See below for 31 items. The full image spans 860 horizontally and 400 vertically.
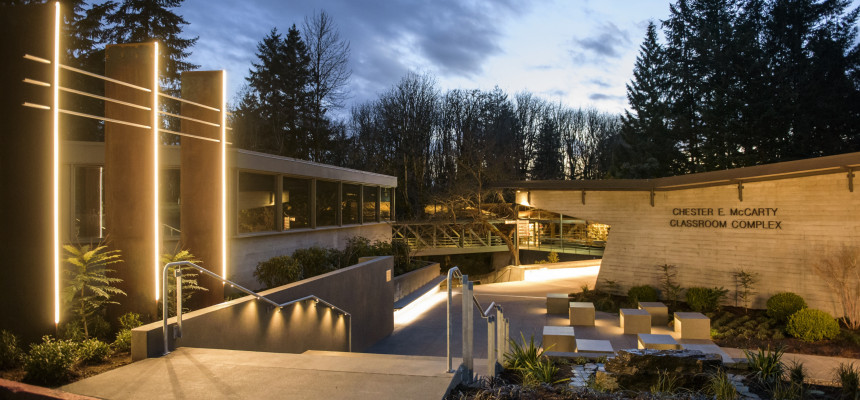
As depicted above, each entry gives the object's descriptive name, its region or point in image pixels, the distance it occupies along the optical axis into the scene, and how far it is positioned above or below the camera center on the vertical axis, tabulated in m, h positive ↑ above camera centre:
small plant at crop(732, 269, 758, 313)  13.90 -2.24
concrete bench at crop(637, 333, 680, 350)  8.55 -2.25
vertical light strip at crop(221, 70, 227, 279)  8.62 +0.45
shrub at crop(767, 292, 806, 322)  12.43 -2.43
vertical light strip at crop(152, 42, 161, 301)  7.16 +0.84
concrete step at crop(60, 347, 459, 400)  4.54 -1.59
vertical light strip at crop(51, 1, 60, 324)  5.50 +0.58
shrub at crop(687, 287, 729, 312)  14.05 -2.55
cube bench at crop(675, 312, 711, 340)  11.49 -2.69
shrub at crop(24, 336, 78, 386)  4.78 -1.40
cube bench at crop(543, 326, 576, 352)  10.06 -2.57
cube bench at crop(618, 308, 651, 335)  12.34 -2.77
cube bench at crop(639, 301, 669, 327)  13.21 -2.76
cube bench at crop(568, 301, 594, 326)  13.27 -2.77
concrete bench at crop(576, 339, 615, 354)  8.65 -2.40
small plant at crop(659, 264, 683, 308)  15.27 -2.32
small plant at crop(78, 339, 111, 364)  5.40 -1.46
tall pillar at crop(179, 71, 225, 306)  8.44 +0.45
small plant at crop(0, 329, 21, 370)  5.07 -1.35
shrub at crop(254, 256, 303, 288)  10.59 -1.30
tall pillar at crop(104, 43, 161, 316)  7.06 +0.40
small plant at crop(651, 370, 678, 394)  4.90 -1.69
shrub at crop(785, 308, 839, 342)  11.16 -2.63
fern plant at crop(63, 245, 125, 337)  6.17 -0.91
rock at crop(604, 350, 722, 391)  5.09 -1.60
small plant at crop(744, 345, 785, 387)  5.41 -1.74
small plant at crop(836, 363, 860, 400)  5.00 -1.74
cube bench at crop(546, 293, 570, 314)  14.77 -2.77
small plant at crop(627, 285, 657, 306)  15.32 -2.63
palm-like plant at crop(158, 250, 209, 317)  7.20 -1.06
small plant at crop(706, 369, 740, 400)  4.60 -1.62
